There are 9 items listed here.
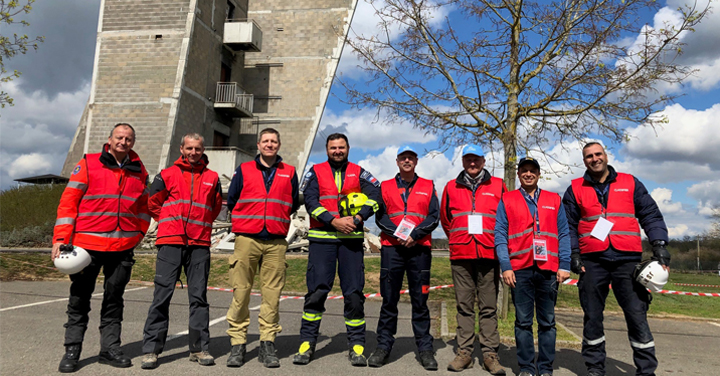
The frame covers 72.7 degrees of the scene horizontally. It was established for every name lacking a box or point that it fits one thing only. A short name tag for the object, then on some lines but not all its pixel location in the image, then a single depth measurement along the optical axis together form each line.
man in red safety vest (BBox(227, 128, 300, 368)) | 4.94
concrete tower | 23.22
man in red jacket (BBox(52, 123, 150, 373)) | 4.63
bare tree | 7.36
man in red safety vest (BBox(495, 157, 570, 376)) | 4.63
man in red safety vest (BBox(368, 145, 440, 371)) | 5.07
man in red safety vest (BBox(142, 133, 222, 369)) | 4.80
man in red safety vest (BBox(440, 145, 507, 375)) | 4.95
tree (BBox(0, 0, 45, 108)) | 11.10
